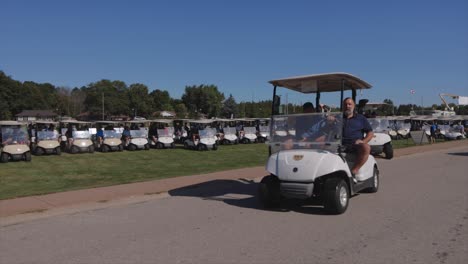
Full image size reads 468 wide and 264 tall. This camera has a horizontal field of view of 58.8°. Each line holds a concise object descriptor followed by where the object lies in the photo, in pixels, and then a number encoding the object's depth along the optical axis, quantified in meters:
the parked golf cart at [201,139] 22.31
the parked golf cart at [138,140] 22.02
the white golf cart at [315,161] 6.27
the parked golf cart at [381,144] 15.55
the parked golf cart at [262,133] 29.12
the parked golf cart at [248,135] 28.08
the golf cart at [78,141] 20.00
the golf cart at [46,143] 18.89
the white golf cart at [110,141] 21.30
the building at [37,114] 72.83
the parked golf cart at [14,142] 16.25
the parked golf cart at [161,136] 23.34
